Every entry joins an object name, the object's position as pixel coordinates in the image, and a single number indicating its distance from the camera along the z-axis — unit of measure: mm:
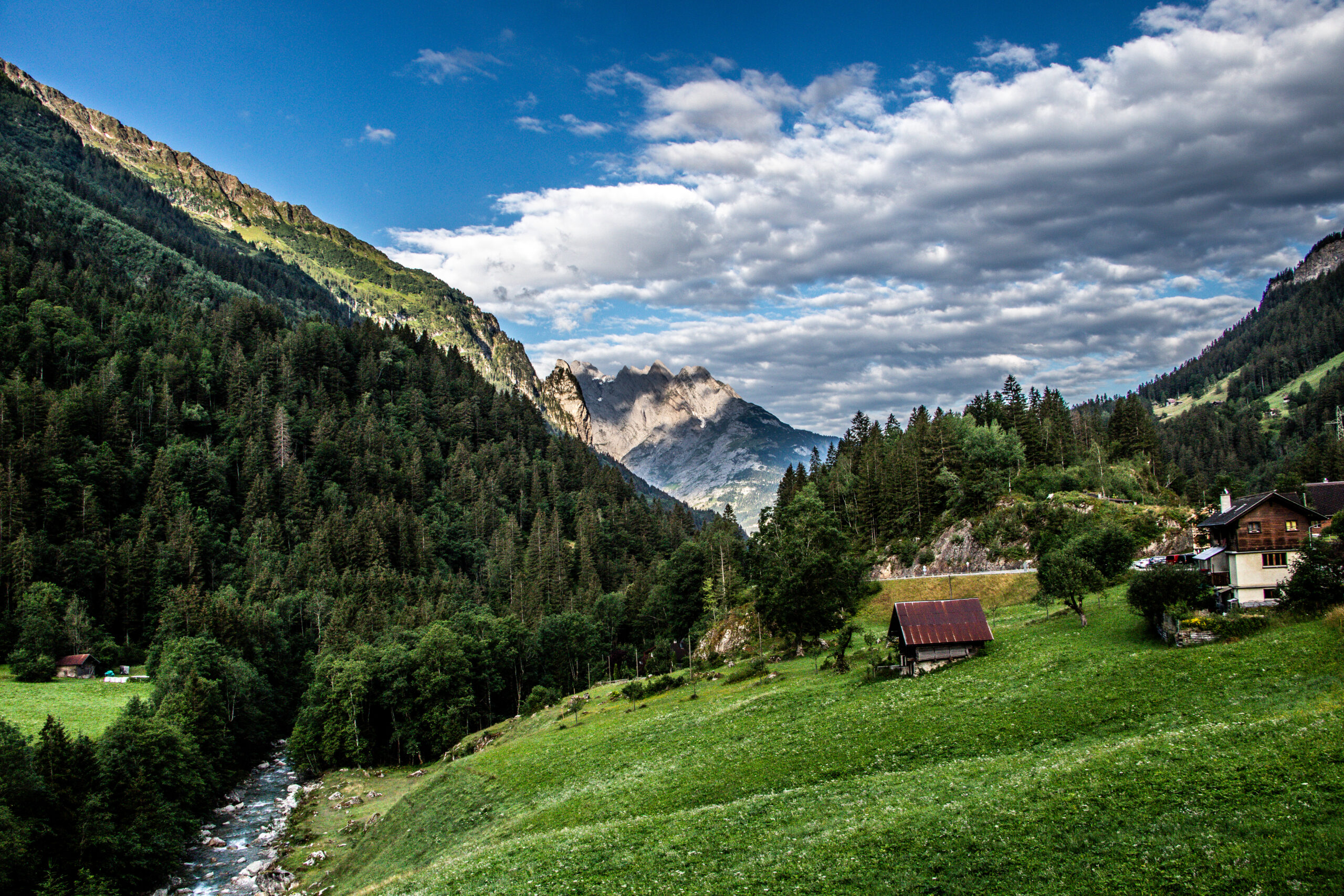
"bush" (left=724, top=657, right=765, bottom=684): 69812
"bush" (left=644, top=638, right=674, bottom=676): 95562
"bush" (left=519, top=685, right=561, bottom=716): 87500
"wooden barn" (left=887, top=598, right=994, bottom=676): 52531
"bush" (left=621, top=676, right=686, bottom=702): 74125
